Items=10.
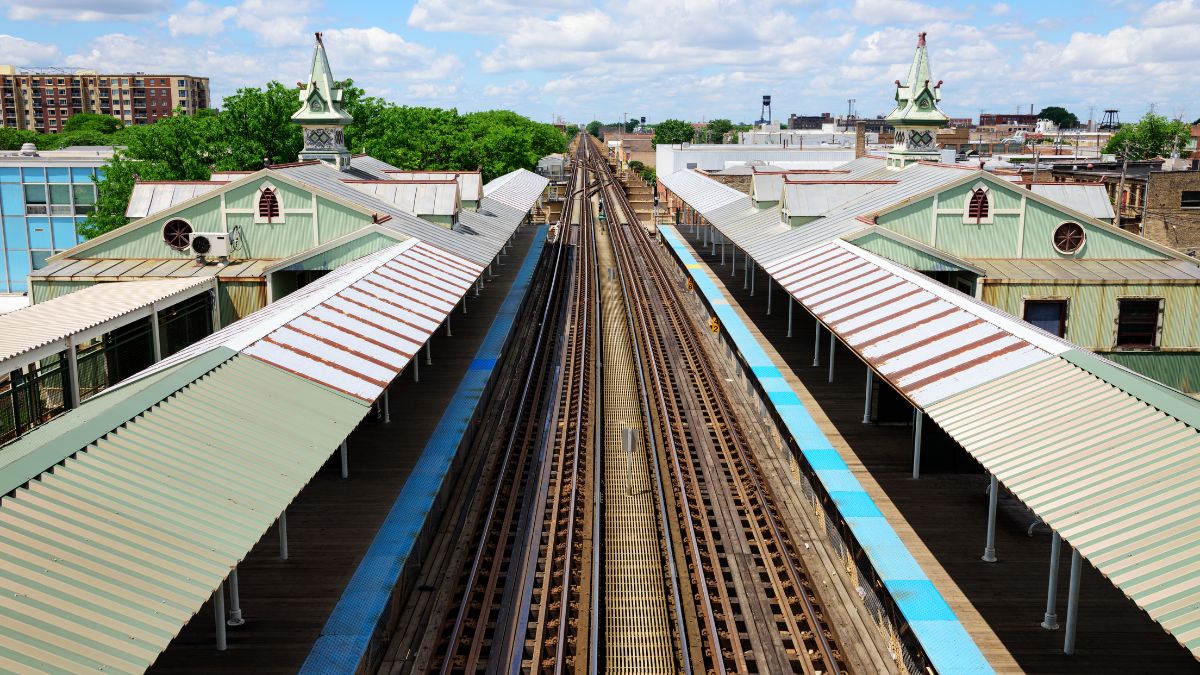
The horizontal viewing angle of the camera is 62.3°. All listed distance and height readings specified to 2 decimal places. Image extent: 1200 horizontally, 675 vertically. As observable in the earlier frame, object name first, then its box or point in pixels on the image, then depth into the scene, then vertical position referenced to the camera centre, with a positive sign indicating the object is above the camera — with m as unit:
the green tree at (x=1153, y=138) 86.56 +4.12
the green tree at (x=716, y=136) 175.62 +7.64
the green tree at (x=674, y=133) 182.07 +8.56
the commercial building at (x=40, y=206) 50.44 -1.94
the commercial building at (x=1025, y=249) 24.16 -1.80
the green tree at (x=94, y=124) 144.52 +6.67
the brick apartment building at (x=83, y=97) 174.62 +13.12
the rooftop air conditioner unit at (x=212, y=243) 26.41 -1.92
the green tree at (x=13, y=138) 112.38 +3.35
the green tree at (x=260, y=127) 51.09 +2.31
